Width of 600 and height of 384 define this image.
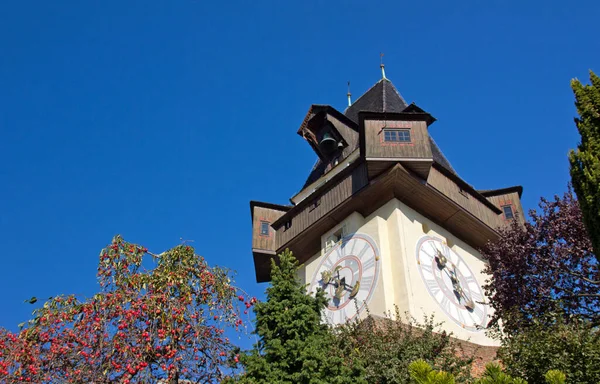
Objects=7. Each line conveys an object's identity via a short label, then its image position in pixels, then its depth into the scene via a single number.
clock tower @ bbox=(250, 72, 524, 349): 17.05
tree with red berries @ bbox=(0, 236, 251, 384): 8.85
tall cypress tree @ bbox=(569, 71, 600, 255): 8.91
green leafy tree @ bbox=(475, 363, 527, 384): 7.06
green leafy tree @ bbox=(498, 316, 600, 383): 9.87
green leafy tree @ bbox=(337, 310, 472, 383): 11.23
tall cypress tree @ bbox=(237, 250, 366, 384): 10.23
